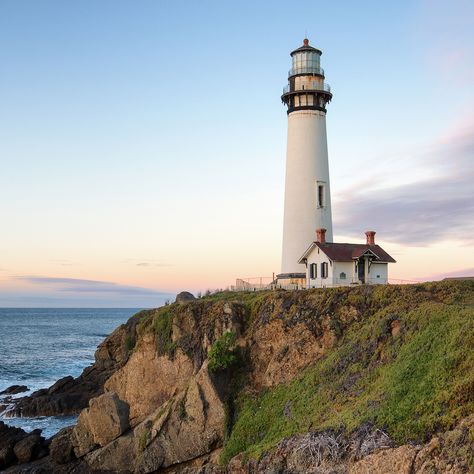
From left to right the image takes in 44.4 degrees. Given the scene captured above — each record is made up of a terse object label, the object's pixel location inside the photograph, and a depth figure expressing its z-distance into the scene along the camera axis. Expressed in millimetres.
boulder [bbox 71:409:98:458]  27922
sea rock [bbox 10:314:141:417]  39344
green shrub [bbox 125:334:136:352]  41938
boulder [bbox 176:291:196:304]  35091
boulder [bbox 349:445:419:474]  16203
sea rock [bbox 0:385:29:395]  46406
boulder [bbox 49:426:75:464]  28016
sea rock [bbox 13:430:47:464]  29375
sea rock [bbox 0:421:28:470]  29297
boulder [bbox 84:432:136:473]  26359
